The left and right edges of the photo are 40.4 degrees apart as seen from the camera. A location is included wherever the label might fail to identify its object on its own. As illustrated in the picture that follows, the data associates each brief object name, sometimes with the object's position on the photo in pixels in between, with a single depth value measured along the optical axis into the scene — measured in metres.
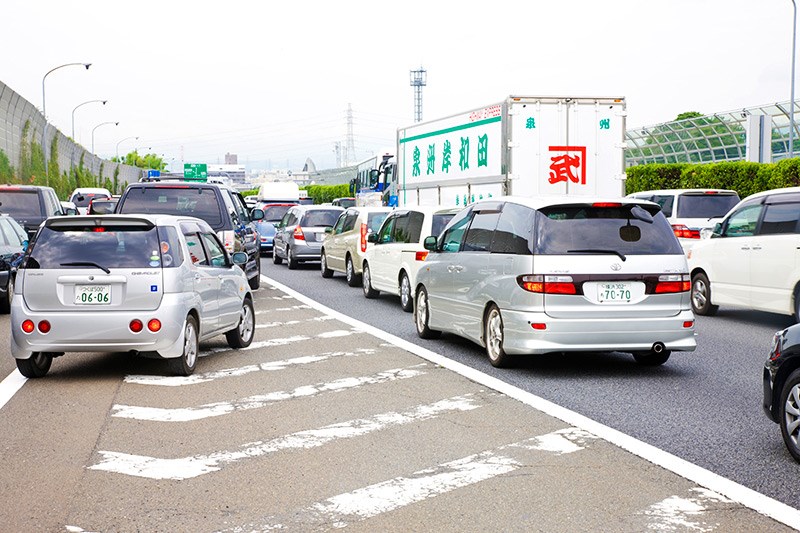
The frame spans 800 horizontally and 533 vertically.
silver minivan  10.03
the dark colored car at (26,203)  21.89
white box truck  18.80
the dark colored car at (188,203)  17.17
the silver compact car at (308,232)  27.77
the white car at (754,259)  14.49
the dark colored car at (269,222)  35.44
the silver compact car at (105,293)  9.93
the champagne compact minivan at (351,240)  21.45
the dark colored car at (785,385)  6.84
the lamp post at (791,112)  39.97
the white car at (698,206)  21.36
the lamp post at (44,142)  54.07
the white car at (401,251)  16.91
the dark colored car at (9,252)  17.05
